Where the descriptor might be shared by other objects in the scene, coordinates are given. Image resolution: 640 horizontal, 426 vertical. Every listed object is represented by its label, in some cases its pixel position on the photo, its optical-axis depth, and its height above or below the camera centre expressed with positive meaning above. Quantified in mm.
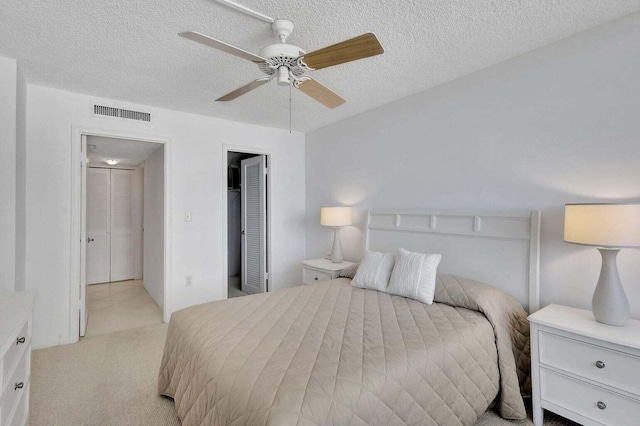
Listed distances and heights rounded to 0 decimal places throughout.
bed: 1272 -676
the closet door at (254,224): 4477 -134
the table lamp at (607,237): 1623 -132
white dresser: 1229 -626
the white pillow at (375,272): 2672 -506
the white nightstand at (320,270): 3478 -629
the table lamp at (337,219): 3645 -50
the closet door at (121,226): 5789 -181
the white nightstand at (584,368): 1578 -845
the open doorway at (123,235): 3802 -311
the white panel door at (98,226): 5559 -171
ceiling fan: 1532 +855
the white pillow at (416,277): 2373 -492
